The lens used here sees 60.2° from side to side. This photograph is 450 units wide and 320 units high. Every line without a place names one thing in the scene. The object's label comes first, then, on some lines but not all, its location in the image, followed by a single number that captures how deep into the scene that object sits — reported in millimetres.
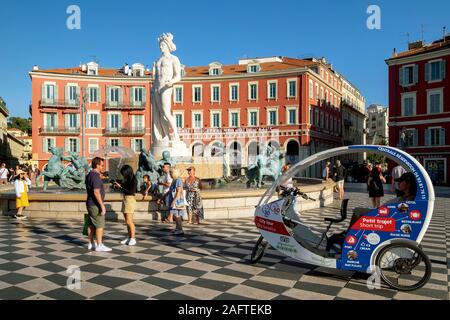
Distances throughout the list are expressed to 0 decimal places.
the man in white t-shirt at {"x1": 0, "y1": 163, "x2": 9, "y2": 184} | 23753
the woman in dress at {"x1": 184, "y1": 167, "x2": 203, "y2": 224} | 9898
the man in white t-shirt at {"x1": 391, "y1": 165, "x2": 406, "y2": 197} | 9680
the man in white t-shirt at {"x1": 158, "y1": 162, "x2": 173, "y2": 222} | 10445
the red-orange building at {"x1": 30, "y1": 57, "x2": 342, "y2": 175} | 47875
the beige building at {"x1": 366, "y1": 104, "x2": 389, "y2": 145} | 125356
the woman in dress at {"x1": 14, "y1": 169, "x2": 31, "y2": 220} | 10570
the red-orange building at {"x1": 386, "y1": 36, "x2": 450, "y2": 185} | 36188
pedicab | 4973
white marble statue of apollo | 16281
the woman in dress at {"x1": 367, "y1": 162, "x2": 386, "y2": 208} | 10438
